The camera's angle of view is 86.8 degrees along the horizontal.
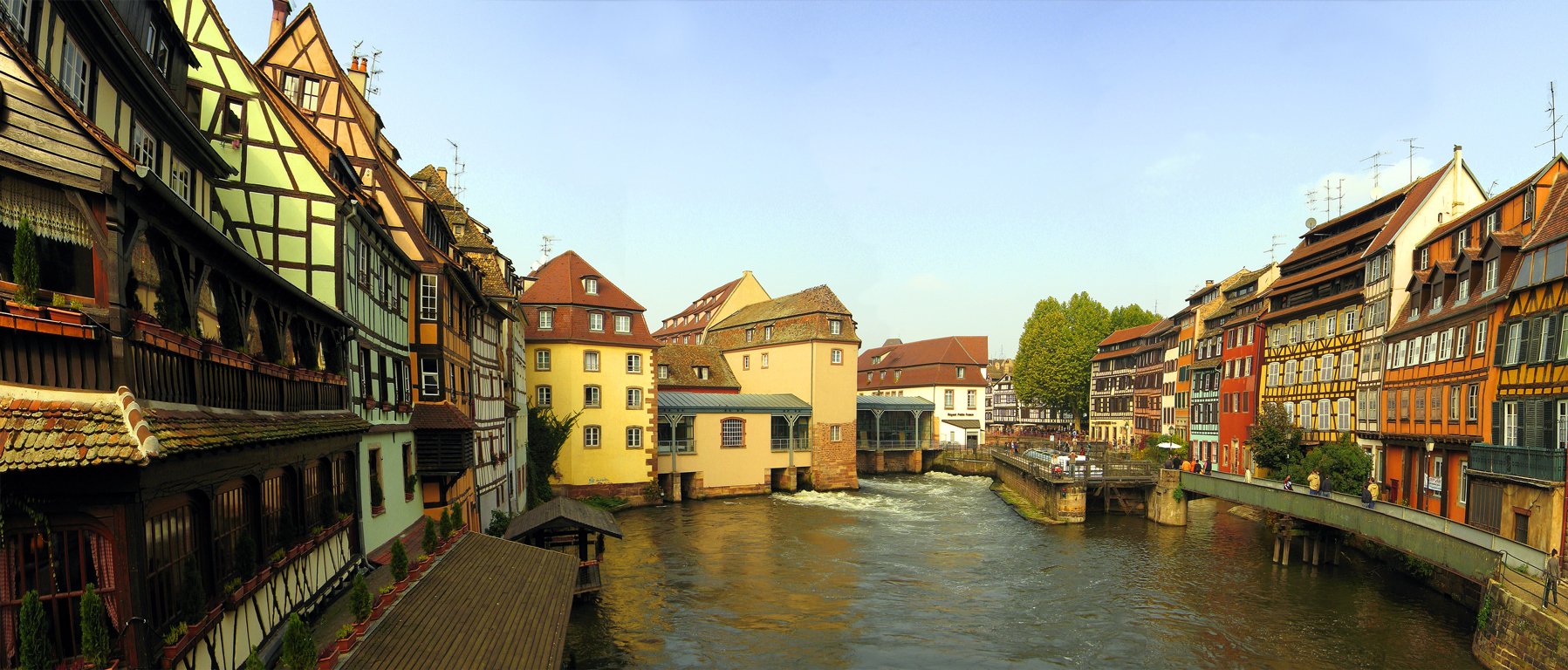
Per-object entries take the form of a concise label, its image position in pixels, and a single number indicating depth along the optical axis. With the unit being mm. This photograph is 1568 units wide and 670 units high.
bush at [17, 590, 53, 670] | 6203
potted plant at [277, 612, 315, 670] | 8922
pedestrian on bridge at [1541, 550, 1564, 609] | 16578
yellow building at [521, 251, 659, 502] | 43594
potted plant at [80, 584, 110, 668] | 6262
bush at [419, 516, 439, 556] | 15859
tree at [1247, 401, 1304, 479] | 37938
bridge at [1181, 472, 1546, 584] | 18938
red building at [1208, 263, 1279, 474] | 43688
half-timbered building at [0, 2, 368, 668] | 6422
